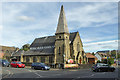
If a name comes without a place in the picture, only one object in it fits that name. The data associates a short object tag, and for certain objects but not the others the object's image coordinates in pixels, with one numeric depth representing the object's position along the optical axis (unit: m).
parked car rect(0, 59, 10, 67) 25.19
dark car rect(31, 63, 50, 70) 20.64
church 29.87
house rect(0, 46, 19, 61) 43.49
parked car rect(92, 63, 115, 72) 18.09
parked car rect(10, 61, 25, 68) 23.86
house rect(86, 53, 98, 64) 42.35
